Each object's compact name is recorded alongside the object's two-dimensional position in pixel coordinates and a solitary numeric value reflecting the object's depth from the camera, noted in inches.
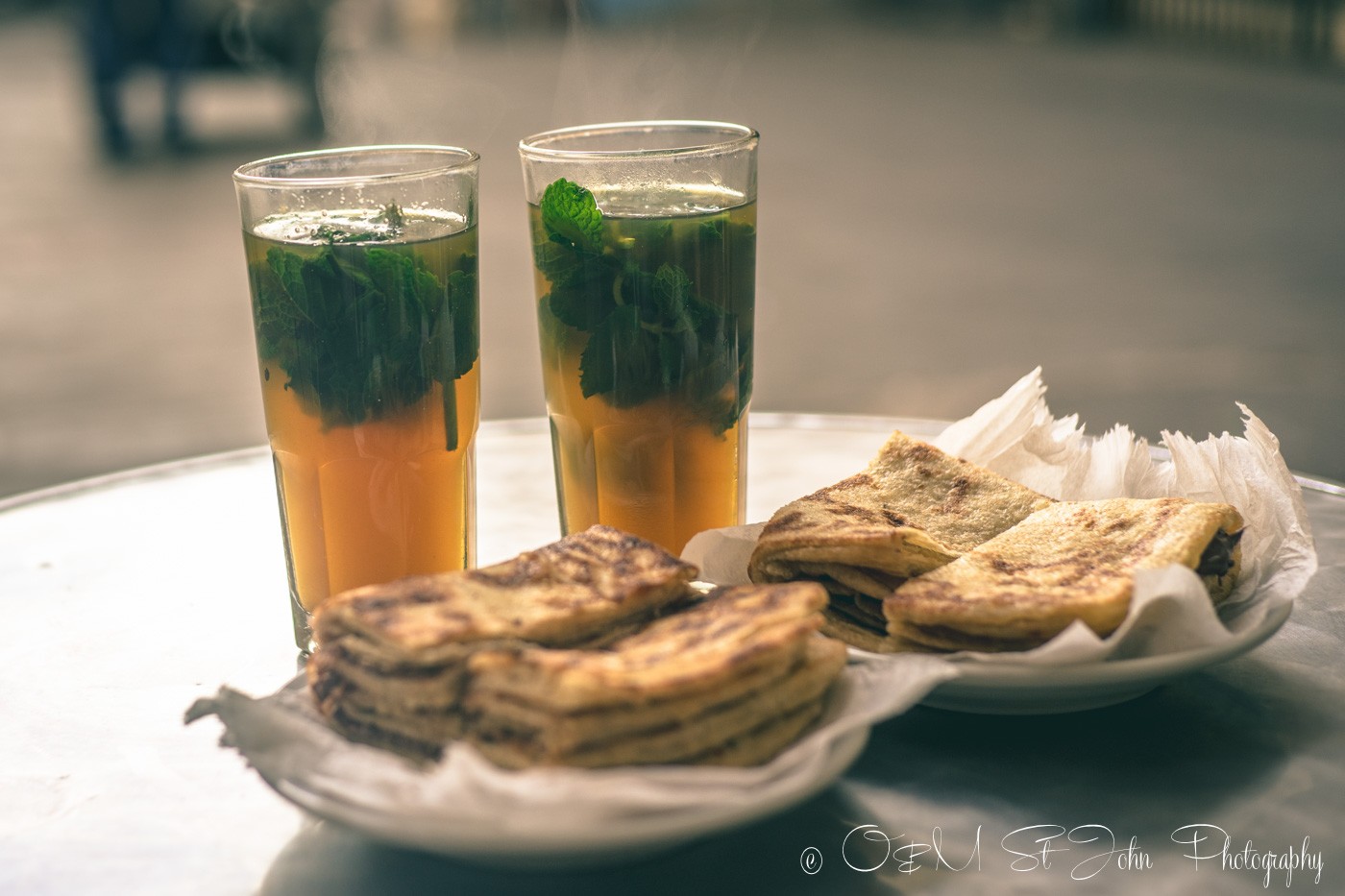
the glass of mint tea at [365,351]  26.5
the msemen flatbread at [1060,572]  24.4
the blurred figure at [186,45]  143.0
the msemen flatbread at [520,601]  22.9
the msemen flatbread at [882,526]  25.7
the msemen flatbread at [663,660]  22.1
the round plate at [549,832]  21.7
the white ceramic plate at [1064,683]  24.0
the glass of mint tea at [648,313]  27.6
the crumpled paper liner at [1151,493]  24.3
